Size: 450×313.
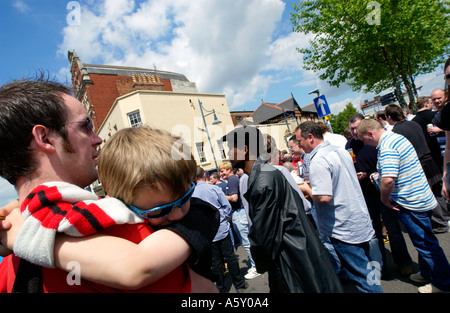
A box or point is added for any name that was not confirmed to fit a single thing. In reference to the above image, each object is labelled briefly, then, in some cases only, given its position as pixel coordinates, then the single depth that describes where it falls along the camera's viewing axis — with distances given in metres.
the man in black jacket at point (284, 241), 2.06
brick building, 23.03
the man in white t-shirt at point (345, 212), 2.73
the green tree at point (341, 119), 67.20
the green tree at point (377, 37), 13.87
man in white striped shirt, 2.77
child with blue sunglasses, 0.70
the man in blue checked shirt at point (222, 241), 4.14
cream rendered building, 18.00
